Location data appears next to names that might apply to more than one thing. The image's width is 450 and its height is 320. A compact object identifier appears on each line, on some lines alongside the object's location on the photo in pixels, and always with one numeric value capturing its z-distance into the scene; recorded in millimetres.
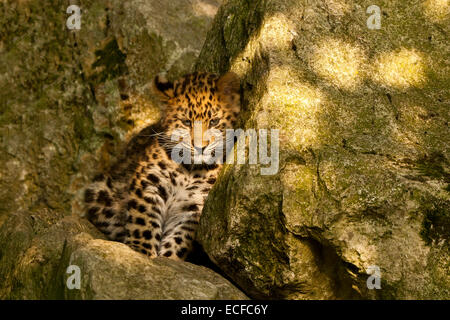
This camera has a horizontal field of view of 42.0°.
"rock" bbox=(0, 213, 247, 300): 4547
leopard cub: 6363
